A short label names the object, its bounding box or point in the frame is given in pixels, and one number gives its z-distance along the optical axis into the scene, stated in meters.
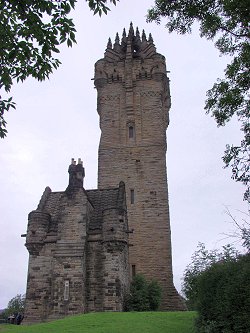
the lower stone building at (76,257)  22.67
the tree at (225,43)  10.87
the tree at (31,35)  7.14
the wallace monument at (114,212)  23.17
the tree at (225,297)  12.84
